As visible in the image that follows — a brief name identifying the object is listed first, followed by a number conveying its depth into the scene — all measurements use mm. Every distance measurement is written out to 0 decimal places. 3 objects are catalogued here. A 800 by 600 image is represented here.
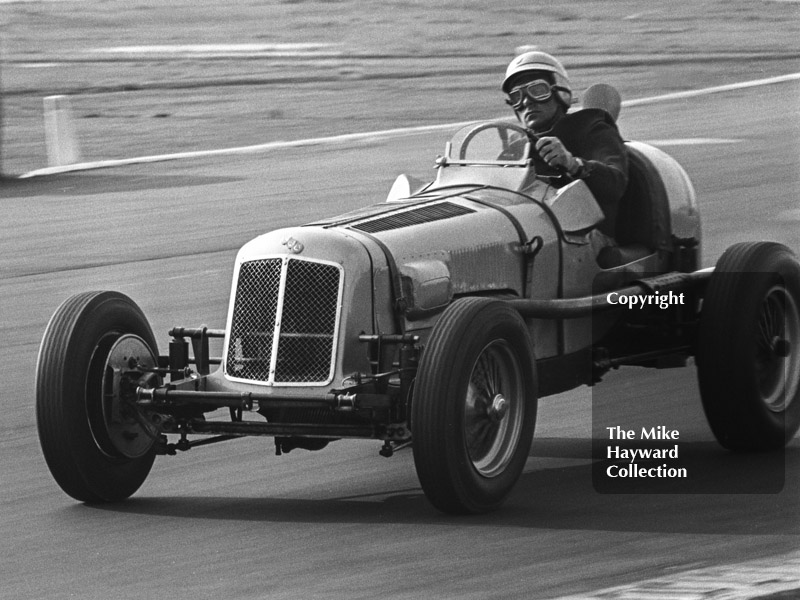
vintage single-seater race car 14625
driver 17797
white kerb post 42219
